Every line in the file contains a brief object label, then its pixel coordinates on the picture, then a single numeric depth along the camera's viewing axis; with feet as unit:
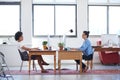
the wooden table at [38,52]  28.43
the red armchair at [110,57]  37.04
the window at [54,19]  38.81
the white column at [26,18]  37.27
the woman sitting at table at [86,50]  29.94
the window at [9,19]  38.22
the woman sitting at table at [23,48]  28.40
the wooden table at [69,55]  28.81
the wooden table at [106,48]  31.86
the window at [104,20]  39.29
